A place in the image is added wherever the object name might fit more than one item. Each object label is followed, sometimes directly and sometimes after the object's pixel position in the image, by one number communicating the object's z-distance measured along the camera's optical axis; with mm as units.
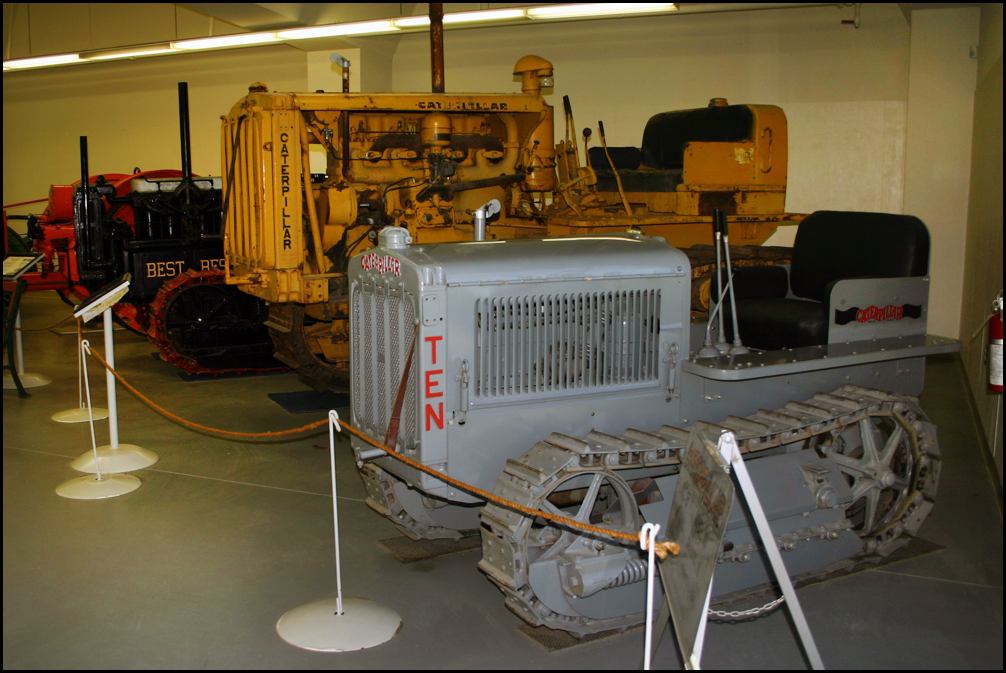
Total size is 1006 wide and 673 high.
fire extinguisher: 4145
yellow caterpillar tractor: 7520
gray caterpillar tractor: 4004
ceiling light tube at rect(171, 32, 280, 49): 12031
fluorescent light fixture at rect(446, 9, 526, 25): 10938
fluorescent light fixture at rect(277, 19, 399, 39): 11492
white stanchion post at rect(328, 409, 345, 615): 4027
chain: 3826
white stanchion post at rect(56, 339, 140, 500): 5742
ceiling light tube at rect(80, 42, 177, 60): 13359
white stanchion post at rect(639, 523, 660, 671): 3133
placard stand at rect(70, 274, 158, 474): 6066
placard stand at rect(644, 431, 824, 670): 3141
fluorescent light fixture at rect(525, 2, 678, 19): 10516
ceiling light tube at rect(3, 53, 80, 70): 14586
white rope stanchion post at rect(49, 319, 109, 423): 7609
